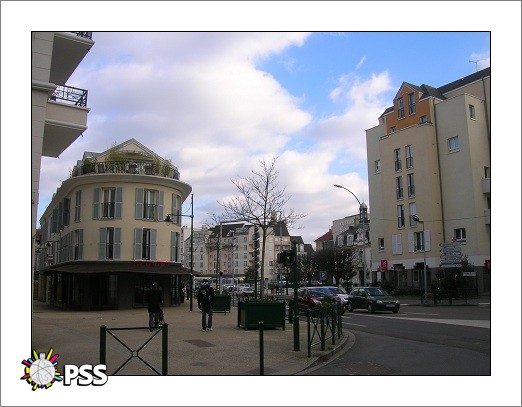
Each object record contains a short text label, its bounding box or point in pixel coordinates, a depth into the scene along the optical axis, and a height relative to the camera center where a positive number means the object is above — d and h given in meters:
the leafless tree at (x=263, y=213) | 22.98 +1.69
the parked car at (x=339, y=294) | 28.37 -2.44
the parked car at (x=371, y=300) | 27.98 -2.71
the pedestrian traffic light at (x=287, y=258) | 13.87 -0.18
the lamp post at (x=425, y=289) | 36.31 -2.75
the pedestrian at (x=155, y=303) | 16.80 -1.63
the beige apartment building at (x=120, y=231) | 32.47 +1.39
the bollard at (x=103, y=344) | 7.86 -1.39
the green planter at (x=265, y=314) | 16.75 -2.01
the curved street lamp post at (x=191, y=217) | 30.83 +2.08
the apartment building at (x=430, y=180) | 43.41 +6.41
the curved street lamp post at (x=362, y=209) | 38.28 +3.06
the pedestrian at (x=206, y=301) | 16.91 -1.59
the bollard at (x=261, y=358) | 9.31 -1.91
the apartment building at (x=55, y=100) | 13.65 +4.50
